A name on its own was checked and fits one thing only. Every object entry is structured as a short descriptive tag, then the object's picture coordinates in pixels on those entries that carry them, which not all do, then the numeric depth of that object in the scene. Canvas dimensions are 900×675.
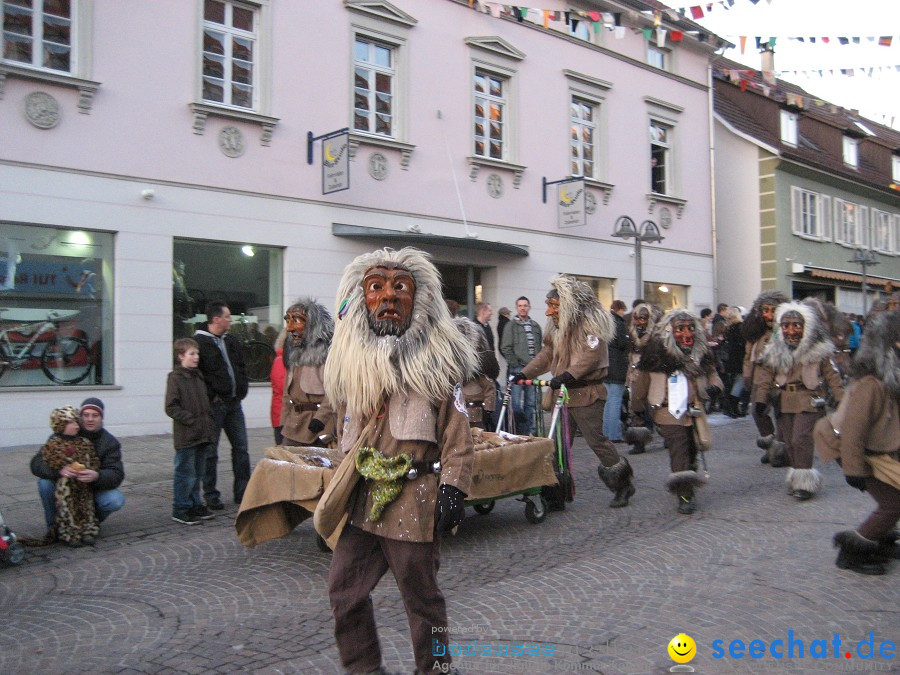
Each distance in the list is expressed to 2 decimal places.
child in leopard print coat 6.19
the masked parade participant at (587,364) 7.30
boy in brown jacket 6.87
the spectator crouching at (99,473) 6.25
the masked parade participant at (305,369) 6.68
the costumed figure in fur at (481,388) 7.83
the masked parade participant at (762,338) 8.86
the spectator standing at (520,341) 11.67
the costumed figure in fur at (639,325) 11.46
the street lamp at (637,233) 15.80
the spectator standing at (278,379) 7.58
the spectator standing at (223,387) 7.27
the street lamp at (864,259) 22.19
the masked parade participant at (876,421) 4.82
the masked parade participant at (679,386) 7.12
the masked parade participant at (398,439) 3.31
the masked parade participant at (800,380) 7.48
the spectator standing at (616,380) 11.01
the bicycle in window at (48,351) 10.68
